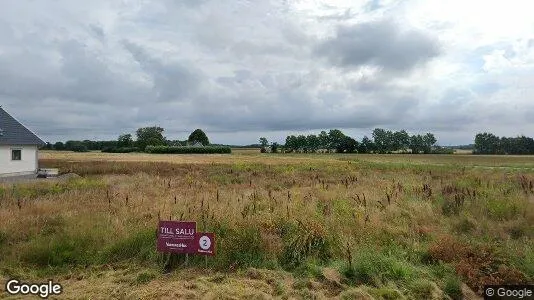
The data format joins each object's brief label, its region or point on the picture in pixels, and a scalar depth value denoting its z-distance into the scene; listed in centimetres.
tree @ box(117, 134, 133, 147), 14350
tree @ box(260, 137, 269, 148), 17038
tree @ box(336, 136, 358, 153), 14562
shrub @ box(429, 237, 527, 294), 536
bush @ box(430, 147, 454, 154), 13521
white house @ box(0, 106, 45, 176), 3209
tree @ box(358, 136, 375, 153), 14400
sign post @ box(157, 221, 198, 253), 600
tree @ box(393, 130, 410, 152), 15062
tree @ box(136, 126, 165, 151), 13712
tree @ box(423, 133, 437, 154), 14812
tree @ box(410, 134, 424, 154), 14831
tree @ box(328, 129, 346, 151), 15275
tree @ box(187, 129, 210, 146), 14462
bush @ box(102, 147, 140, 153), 12444
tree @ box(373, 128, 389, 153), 14588
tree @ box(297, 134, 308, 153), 16238
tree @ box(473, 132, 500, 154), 13612
